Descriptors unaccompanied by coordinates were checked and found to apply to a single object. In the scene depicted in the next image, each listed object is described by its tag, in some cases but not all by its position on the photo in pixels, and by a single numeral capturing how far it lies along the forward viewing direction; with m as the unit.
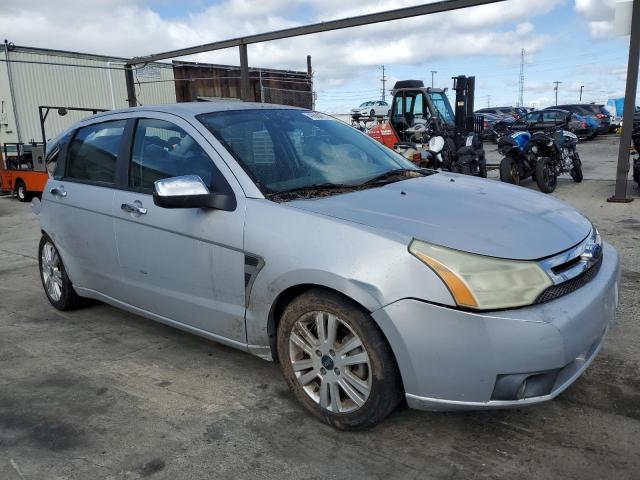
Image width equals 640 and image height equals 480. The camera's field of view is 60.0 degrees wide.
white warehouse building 18.53
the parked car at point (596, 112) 24.53
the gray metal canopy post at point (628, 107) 7.61
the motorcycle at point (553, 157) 9.59
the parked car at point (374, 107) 39.94
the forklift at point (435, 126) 10.42
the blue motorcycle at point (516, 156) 9.95
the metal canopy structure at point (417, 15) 7.67
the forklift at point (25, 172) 12.73
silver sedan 2.29
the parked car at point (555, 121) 22.89
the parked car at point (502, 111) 34.94
